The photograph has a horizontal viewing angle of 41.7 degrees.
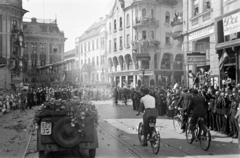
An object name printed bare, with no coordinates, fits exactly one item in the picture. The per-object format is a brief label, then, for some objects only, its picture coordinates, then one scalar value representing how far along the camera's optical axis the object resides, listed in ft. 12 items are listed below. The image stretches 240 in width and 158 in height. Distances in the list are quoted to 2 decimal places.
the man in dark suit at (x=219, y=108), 36.06
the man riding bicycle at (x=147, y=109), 27.31
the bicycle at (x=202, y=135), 26.76
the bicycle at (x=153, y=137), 25.55
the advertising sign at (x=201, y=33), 63.02
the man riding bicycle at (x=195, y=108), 28.48
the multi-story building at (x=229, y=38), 52.47
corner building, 111.34
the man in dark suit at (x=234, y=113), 32.32
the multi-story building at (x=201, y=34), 60.59
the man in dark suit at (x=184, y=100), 34.30
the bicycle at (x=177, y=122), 37.94
